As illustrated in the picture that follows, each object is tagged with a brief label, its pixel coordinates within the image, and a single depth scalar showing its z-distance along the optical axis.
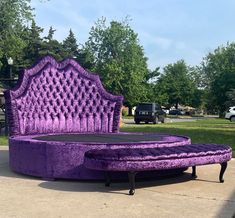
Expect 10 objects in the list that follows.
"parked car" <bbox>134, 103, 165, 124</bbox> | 22.56
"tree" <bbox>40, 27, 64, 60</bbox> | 46.52
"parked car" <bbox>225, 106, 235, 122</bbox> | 28.60
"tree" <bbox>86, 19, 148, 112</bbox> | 38.88
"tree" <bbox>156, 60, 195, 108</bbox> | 58.95
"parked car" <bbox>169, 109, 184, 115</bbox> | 55.41
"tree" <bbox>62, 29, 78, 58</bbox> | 53.29
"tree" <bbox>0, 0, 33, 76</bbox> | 20.16
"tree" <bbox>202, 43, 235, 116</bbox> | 41.57
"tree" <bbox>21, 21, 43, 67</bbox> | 43.85
